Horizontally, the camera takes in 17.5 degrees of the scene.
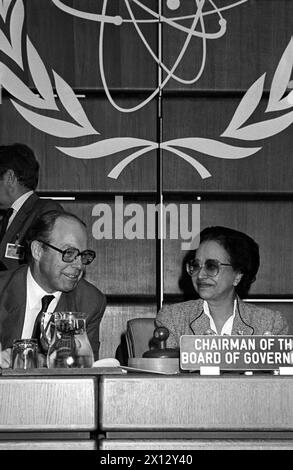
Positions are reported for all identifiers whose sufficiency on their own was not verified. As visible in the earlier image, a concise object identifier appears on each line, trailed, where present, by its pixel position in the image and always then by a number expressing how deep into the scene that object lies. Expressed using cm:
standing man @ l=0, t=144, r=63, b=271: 463
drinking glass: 258
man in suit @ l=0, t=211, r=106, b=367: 348
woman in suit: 366
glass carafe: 248
